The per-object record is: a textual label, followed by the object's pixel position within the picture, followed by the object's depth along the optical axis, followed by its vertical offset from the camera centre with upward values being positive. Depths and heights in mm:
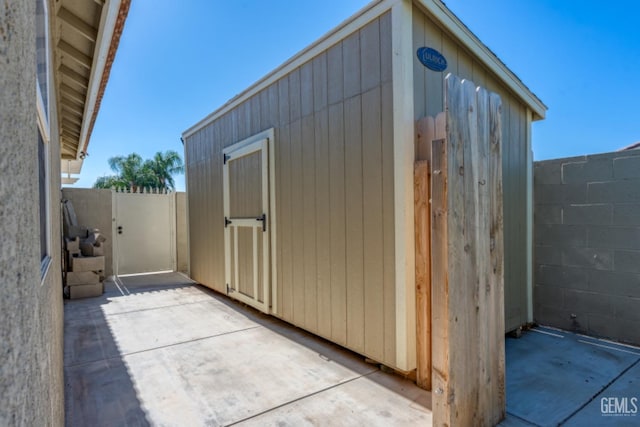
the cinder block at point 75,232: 5797 -317
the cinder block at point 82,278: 4957 -951
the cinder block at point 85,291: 4977 -1148
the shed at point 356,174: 2424 +323
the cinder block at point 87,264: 5035 -753
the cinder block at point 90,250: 5344 -577
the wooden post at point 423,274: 2330 -453
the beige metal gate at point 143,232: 7102 -434
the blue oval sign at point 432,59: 2486 +1119
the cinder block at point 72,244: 5301 -480
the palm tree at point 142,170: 19109 +2430
